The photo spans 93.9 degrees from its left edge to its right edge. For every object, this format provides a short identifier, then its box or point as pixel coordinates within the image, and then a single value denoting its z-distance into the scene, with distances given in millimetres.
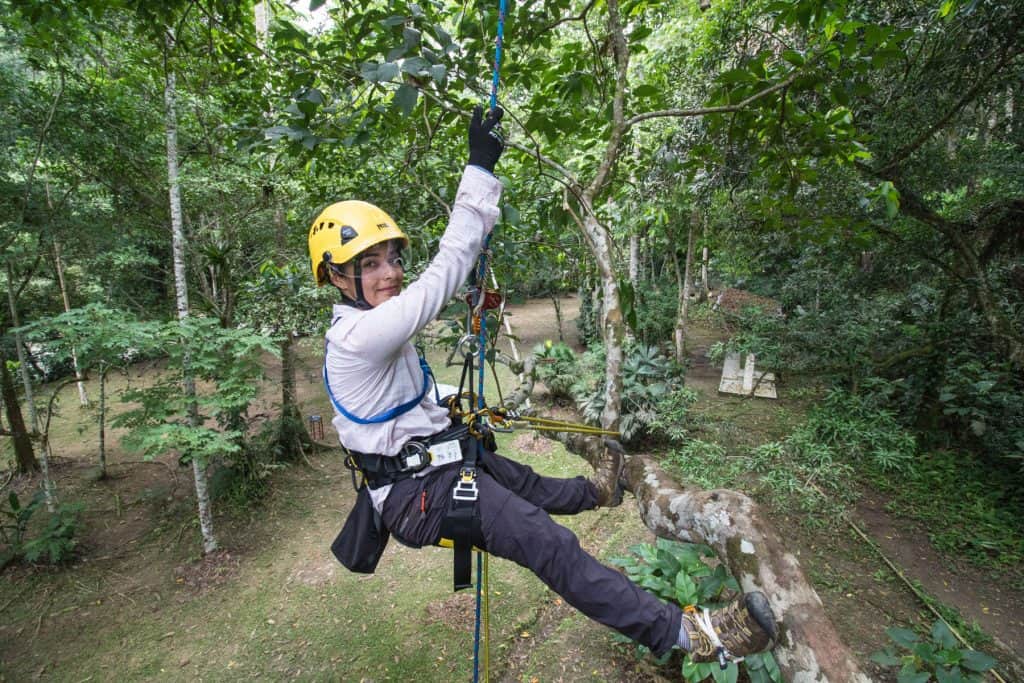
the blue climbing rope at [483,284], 1782
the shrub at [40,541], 4578
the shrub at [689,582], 2465
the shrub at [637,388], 6438
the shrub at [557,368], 8719
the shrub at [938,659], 2307
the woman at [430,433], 1712
